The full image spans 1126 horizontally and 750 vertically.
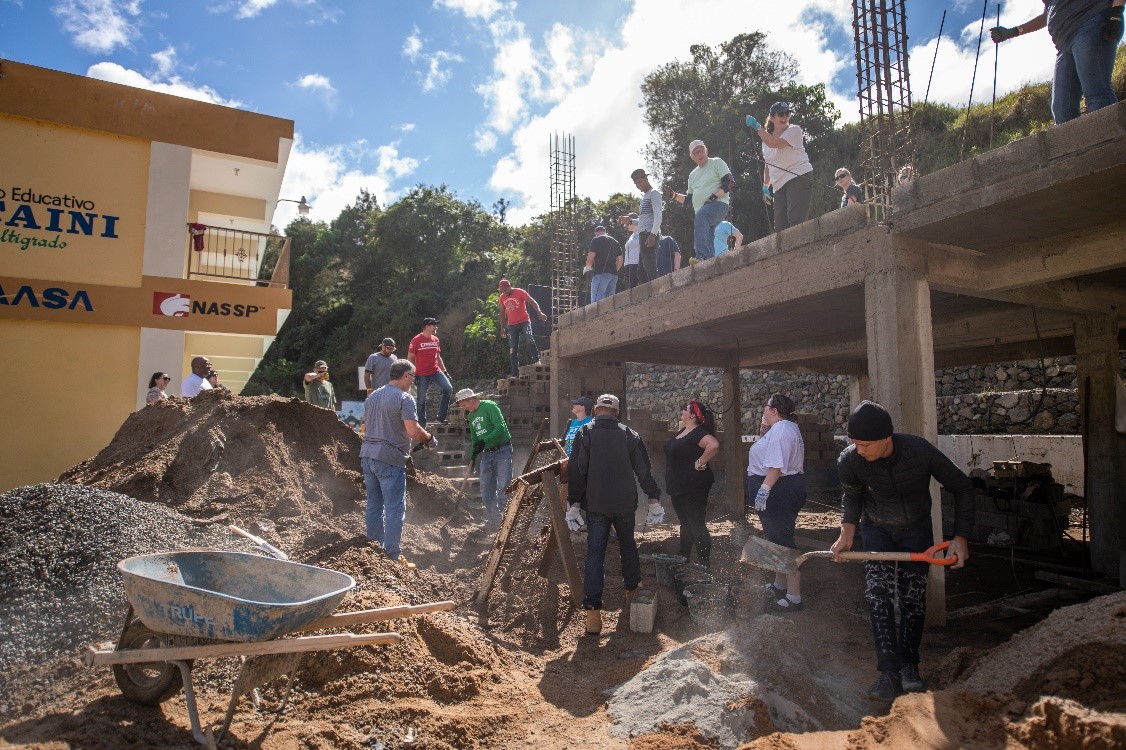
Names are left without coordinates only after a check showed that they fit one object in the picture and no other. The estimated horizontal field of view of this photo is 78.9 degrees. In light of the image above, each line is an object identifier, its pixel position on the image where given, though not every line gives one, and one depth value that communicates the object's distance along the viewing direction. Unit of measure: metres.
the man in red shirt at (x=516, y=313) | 11.70
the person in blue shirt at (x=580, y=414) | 7.25
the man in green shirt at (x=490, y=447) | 7.98
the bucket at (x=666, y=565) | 6.34
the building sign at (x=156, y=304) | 10.21
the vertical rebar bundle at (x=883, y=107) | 5.88
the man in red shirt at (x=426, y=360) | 10.20
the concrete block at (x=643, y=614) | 5.42
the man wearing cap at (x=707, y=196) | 8.22
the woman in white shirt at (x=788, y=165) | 7.51
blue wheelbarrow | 3.00
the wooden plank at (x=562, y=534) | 5.64
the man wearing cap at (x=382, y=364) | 9.79
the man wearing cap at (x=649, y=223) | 9.56
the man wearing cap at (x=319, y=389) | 10.73
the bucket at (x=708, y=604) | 5.43
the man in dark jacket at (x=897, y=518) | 3.90
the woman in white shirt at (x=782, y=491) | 5.57
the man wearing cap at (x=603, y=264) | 10.49
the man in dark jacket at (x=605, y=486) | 5.45
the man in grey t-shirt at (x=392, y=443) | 6.11
